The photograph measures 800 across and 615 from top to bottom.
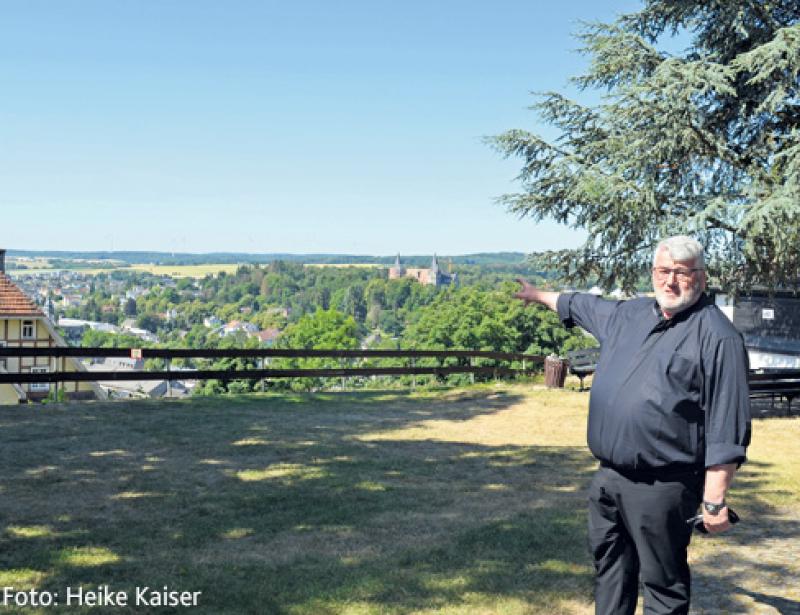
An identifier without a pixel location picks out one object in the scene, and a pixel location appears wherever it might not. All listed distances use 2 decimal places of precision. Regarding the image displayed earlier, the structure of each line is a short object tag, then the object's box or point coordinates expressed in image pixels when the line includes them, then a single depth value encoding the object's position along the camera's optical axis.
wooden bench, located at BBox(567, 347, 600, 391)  18.69
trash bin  19.36
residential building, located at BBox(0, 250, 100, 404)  32.47
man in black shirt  3.53
